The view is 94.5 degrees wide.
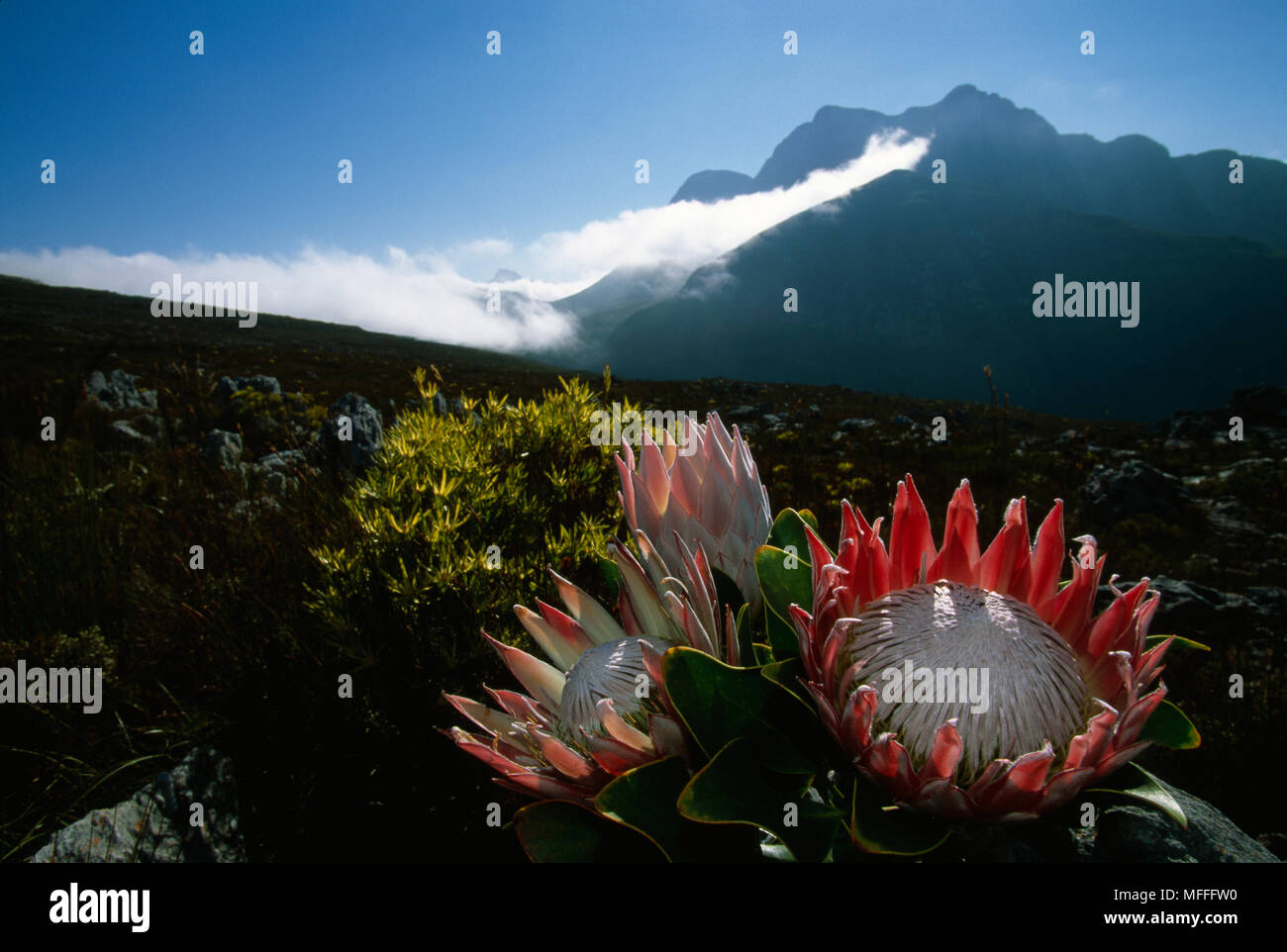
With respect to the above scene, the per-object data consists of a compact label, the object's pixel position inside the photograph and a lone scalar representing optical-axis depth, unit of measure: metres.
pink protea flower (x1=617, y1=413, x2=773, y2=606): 0.98
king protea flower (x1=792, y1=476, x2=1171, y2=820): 0.63
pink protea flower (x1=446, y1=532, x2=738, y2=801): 0.73
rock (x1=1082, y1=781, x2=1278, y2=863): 0.90
